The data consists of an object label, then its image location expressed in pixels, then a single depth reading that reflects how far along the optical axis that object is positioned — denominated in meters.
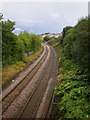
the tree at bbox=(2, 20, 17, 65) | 26.89
